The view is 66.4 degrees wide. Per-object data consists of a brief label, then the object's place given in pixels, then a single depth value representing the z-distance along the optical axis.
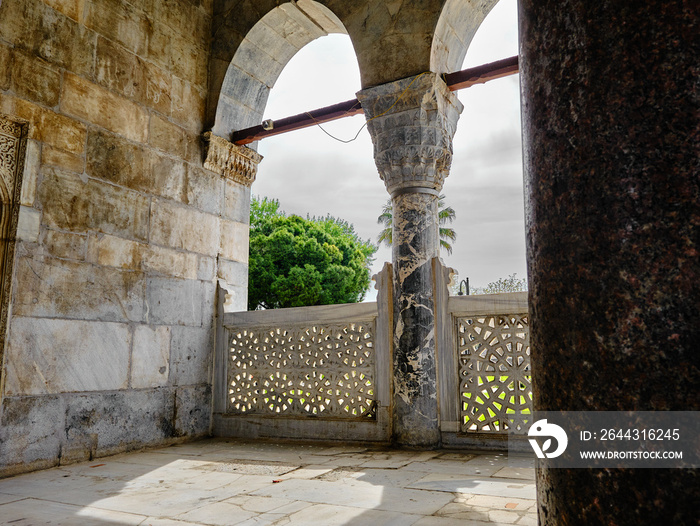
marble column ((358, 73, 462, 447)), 4.68
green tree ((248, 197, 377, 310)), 22.28
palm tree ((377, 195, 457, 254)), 31.27
